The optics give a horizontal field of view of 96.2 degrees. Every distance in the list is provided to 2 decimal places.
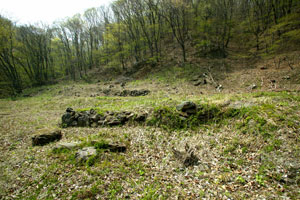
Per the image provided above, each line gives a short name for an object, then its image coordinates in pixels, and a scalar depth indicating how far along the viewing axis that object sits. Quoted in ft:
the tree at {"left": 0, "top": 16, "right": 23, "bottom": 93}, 63.52
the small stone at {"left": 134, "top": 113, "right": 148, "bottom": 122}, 24.26
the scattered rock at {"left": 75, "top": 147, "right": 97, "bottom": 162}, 15.64
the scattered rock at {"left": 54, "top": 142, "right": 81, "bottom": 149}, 17.81
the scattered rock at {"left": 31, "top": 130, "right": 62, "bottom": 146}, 20.03
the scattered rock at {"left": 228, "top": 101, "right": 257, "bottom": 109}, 19.29
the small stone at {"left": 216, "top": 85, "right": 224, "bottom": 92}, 36.52
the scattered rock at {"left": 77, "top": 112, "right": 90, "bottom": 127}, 26.71
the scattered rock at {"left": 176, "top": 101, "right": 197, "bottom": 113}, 22.20
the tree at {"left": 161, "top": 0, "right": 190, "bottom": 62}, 54.81
